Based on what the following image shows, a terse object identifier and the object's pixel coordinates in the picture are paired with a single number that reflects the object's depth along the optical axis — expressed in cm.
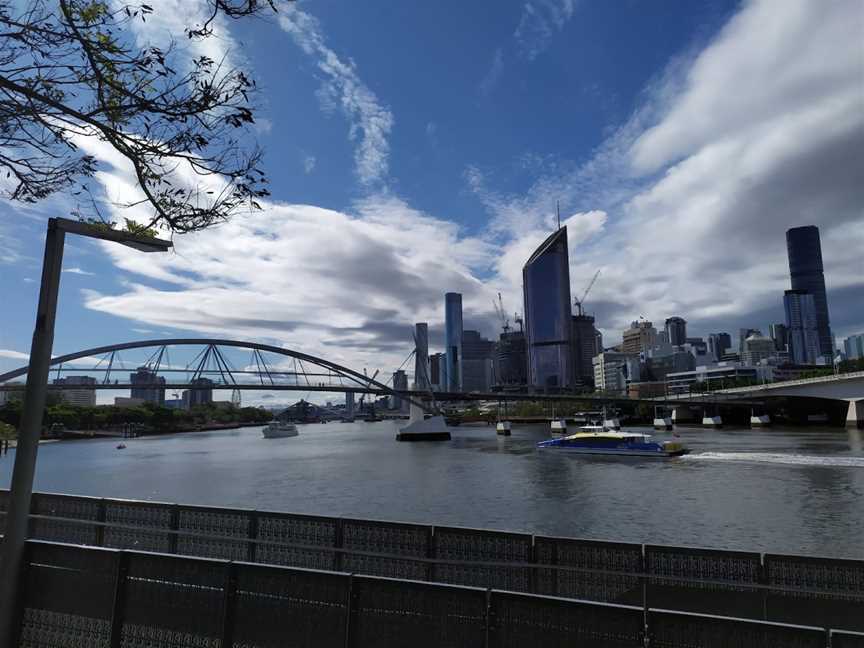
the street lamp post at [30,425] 572
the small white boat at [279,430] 14825
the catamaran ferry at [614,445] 6294
